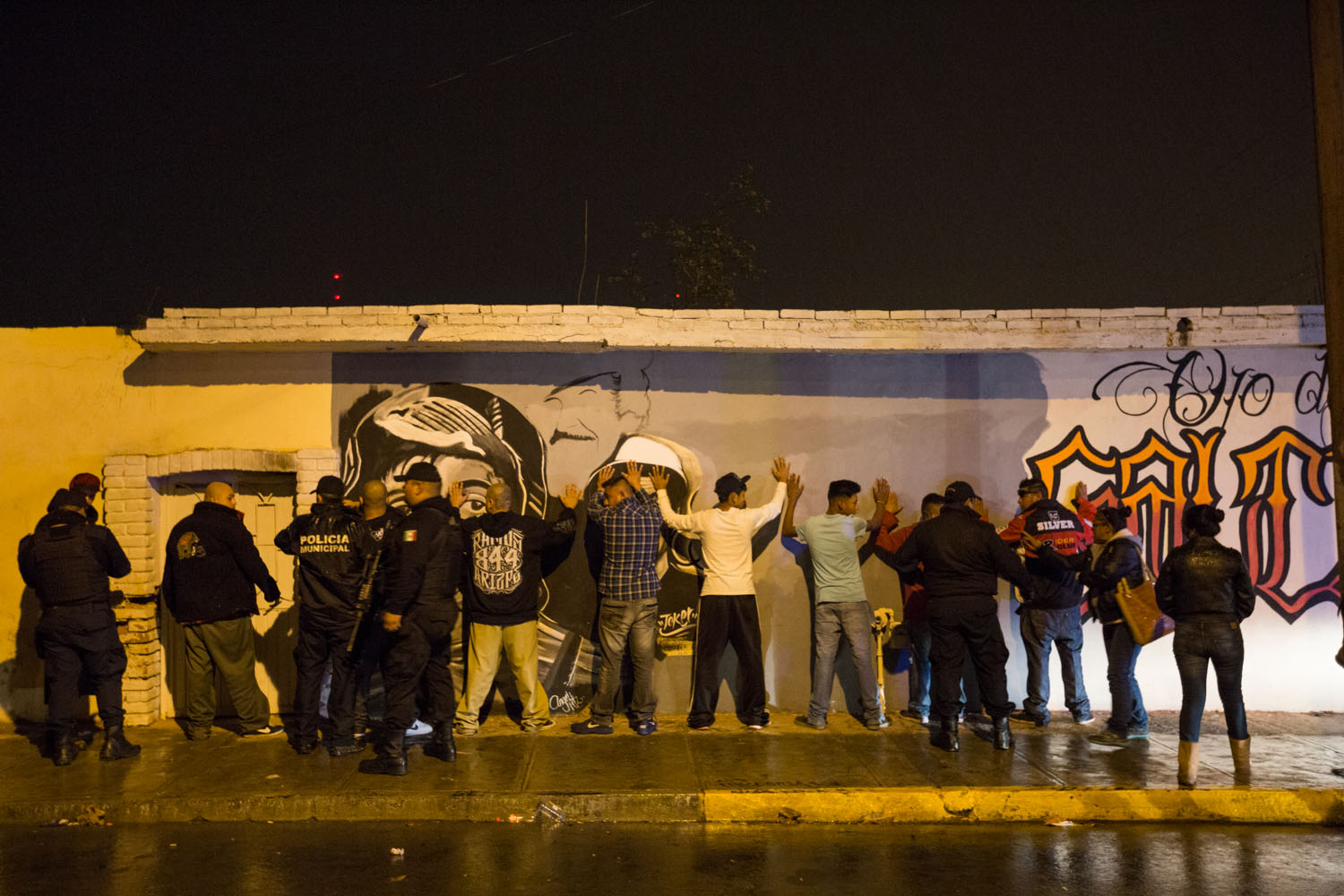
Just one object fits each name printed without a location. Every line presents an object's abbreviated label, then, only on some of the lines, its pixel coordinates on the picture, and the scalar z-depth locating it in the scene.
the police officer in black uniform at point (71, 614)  7.61
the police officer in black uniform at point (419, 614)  7.21
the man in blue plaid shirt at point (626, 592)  8.33
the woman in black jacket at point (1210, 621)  6.81
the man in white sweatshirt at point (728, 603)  8.48
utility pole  7.35
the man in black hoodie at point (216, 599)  8.08
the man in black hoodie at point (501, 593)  8.09
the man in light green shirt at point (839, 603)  8.37
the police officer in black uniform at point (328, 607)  7.73
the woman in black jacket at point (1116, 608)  7.97
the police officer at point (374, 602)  7.88
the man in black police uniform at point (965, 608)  7.70
